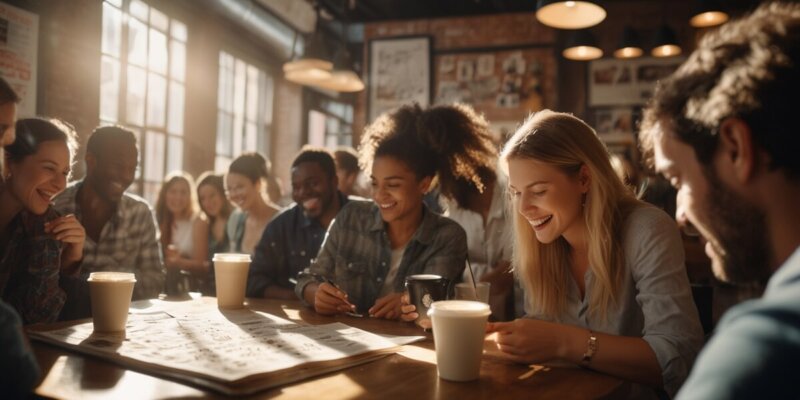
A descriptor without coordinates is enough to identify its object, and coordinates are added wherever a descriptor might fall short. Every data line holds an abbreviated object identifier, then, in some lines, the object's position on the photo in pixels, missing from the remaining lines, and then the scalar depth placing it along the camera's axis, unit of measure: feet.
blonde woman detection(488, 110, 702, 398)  4.05
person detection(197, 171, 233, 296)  14.17
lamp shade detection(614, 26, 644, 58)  17.90
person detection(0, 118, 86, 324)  6.05
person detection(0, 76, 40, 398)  2.57
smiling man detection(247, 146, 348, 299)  9.35
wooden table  3.24
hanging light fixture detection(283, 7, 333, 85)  14.89
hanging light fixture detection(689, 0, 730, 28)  15.23
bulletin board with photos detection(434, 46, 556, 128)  20.93
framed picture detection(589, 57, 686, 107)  20.77
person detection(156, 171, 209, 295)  13.88
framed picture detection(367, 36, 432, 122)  21.83
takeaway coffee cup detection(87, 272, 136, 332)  4.50
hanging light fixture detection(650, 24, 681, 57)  17.49
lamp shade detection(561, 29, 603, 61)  16.92
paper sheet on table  3.63
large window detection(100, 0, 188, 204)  12.37
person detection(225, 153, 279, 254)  12.82
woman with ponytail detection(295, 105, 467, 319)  6.82
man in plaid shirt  8.11
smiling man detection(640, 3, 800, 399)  2.37
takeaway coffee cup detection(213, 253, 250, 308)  5.76
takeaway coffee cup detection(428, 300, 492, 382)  3.57
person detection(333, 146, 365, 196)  13.96
